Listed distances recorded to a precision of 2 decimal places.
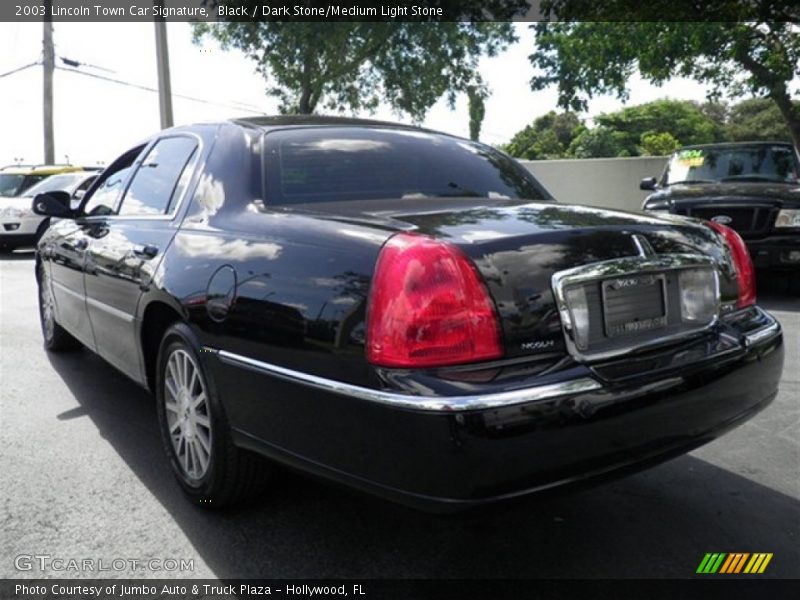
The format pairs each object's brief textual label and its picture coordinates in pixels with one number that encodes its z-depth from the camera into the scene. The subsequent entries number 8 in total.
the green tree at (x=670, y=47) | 12.53
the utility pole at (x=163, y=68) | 16.28
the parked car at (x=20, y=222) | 13.29
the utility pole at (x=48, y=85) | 23.23
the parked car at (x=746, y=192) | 7.51
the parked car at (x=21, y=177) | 15.12
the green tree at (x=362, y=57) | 19.41
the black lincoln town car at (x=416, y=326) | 2.05
